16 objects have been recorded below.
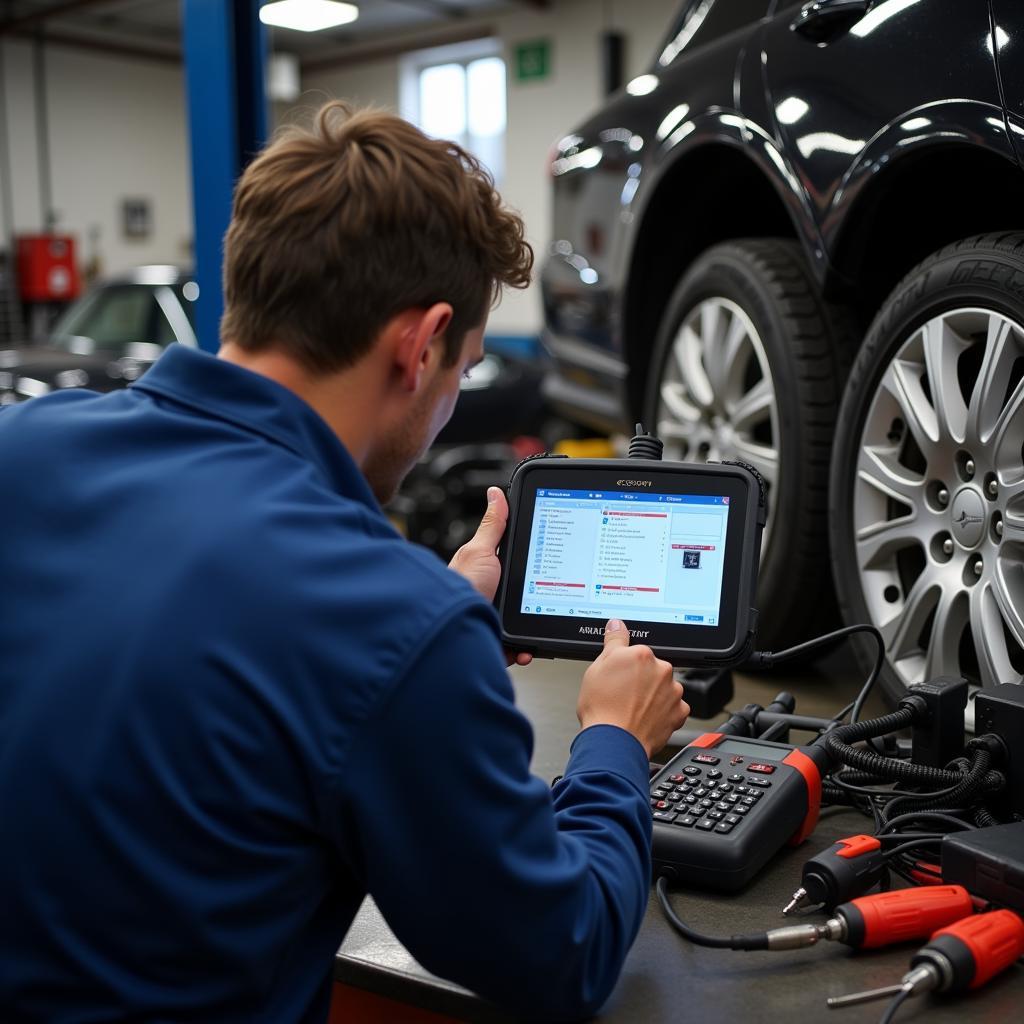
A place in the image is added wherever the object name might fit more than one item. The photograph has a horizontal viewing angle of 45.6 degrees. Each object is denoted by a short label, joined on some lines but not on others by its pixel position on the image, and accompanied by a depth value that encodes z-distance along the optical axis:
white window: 12.68
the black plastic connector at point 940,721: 1.45
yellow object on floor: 5.75
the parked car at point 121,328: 6.16
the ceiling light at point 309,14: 9.90
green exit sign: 11.85
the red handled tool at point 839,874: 1.20
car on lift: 1.66
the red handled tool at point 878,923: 1.13
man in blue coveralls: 0.85
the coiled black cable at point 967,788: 1.36
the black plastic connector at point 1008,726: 1.36
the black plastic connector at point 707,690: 1.84
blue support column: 3.19
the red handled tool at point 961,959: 1.05
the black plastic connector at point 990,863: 1.16
